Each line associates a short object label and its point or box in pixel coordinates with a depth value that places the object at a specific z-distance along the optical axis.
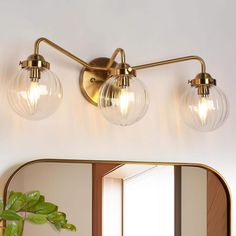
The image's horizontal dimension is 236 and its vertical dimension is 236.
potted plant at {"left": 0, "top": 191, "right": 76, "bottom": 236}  1.40
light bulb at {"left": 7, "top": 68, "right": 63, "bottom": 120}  1.66
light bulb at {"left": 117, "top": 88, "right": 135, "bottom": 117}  1.73
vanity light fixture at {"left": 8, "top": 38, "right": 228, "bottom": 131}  1.66
